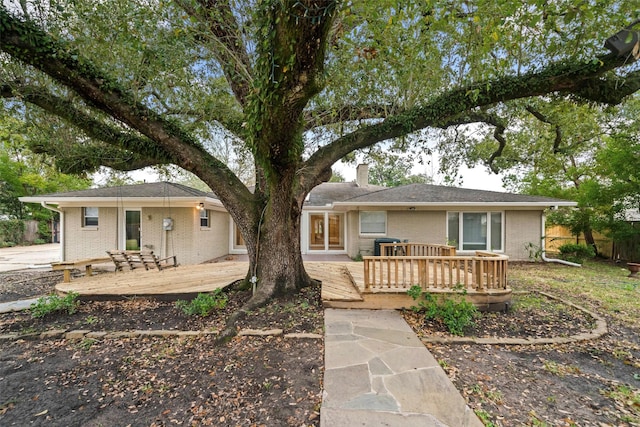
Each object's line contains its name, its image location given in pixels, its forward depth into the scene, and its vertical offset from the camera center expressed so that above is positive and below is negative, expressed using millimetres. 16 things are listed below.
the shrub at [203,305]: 4539 -1626
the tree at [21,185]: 18281 +2267
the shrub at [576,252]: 11586 -1795
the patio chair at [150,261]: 7504 -1345
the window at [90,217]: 10062 -54
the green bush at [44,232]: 19875 -1239
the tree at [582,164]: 7639 +2082
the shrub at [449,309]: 4051 -1603
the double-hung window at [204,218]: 10898 -126
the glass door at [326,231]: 13461 -909
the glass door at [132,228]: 9984 -504
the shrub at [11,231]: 17500 -1047
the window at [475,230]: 10867 -693
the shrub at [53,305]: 4623 -1646
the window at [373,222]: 11344 -347
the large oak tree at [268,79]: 3250 +2280
